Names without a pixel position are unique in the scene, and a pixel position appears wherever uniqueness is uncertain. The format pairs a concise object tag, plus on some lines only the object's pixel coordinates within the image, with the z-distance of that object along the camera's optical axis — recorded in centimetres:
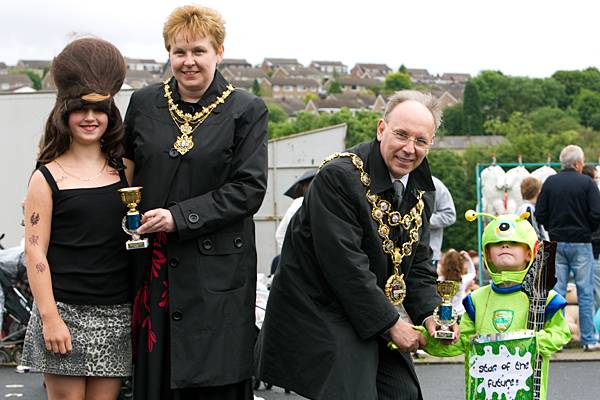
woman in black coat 396
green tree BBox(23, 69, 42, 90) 16049
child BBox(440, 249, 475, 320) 889
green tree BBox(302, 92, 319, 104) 18712
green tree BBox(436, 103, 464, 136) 12173
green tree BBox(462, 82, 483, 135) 11969
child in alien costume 405
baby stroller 811
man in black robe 381
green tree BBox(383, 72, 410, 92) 18038
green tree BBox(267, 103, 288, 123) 13248
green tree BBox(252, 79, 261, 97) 17290
